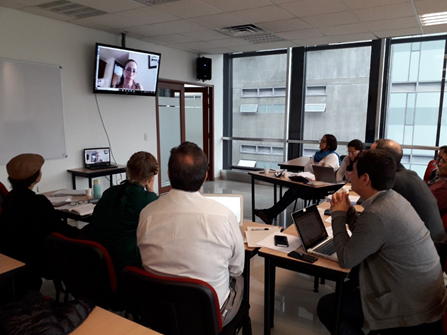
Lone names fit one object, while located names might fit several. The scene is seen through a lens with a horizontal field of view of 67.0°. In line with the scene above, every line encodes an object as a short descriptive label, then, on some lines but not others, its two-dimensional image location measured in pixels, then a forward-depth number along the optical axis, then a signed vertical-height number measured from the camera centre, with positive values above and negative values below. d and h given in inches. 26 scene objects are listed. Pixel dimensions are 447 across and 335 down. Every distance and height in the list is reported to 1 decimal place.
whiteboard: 159.3 +1.6
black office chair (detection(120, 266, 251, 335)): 52.4 -30.0
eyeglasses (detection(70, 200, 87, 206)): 120.5 -31.8
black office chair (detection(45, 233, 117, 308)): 69.3 -32.5
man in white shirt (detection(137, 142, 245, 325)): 56.8 -19.5
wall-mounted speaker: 269.6 +37.6
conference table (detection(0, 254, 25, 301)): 68.0 -31.2
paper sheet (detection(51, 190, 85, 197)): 134.8 -31.5
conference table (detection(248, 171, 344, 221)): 157.0 -33.1
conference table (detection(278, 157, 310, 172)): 216.5 -31.8
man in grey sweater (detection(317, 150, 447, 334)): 61.8 -26.9
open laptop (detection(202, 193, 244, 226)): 83.0 -21.0
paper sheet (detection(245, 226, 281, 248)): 83.8 -31.0
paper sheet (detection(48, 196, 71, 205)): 123.9 -31.7
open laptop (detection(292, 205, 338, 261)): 77.0 -28.8
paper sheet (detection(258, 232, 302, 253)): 79.7 -30.9
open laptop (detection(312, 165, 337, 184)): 158.9 -27.3
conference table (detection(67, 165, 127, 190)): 181.7 -31.8
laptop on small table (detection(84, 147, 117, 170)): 196.1 -26.1
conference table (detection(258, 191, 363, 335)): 70.6 -33.4
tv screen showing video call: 191.6 +26.1
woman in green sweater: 77.5 -24.5
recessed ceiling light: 169.3 +50.3
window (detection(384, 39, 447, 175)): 226.7 +13.7
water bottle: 128.6 -29.0
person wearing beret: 86.0 -28.3
